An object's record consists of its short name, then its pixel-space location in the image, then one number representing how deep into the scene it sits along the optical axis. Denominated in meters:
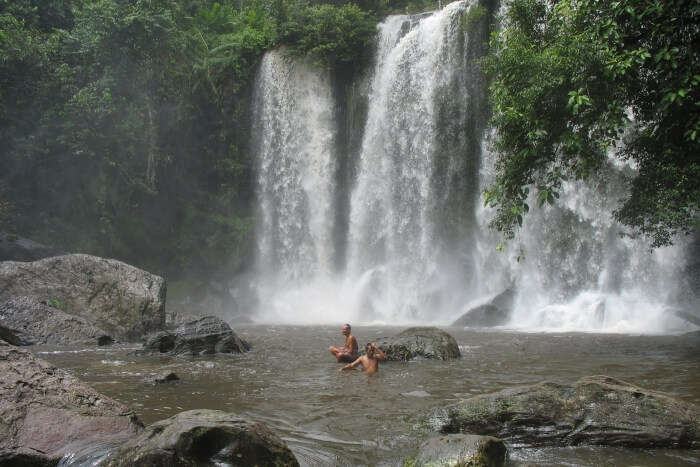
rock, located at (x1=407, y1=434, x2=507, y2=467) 3.87
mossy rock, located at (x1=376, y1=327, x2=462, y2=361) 9.85
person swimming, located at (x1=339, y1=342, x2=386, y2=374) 8.70
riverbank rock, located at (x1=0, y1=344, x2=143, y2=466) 4.21
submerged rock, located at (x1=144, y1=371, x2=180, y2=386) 7.57
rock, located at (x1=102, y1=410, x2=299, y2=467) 3.69
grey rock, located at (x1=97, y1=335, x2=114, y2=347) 12.35
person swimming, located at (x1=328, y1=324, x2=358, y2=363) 9.46
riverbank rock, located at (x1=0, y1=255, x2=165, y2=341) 13.72
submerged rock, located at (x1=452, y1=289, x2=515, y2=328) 17.36
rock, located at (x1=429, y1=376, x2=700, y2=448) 4.62
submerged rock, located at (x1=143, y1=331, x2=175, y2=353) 10.87
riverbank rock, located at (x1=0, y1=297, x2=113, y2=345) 12.09
